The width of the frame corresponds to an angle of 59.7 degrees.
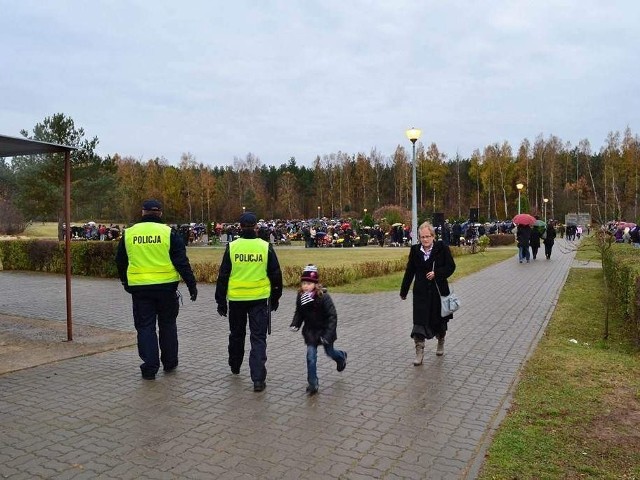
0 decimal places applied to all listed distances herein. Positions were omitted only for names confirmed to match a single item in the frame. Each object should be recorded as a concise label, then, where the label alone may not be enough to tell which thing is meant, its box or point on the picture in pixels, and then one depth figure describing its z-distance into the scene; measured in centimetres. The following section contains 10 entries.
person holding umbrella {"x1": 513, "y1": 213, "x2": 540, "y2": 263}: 2095
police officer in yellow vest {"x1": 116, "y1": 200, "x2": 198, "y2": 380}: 570
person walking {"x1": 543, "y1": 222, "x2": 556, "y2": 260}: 2205
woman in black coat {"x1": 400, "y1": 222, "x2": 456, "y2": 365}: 630
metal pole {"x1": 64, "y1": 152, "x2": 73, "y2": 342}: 752
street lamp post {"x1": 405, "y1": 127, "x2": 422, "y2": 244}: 1741
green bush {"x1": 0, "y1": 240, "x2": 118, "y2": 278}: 1659
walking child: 543
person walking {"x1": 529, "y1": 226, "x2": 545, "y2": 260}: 2204
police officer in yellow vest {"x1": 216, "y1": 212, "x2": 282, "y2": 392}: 546
